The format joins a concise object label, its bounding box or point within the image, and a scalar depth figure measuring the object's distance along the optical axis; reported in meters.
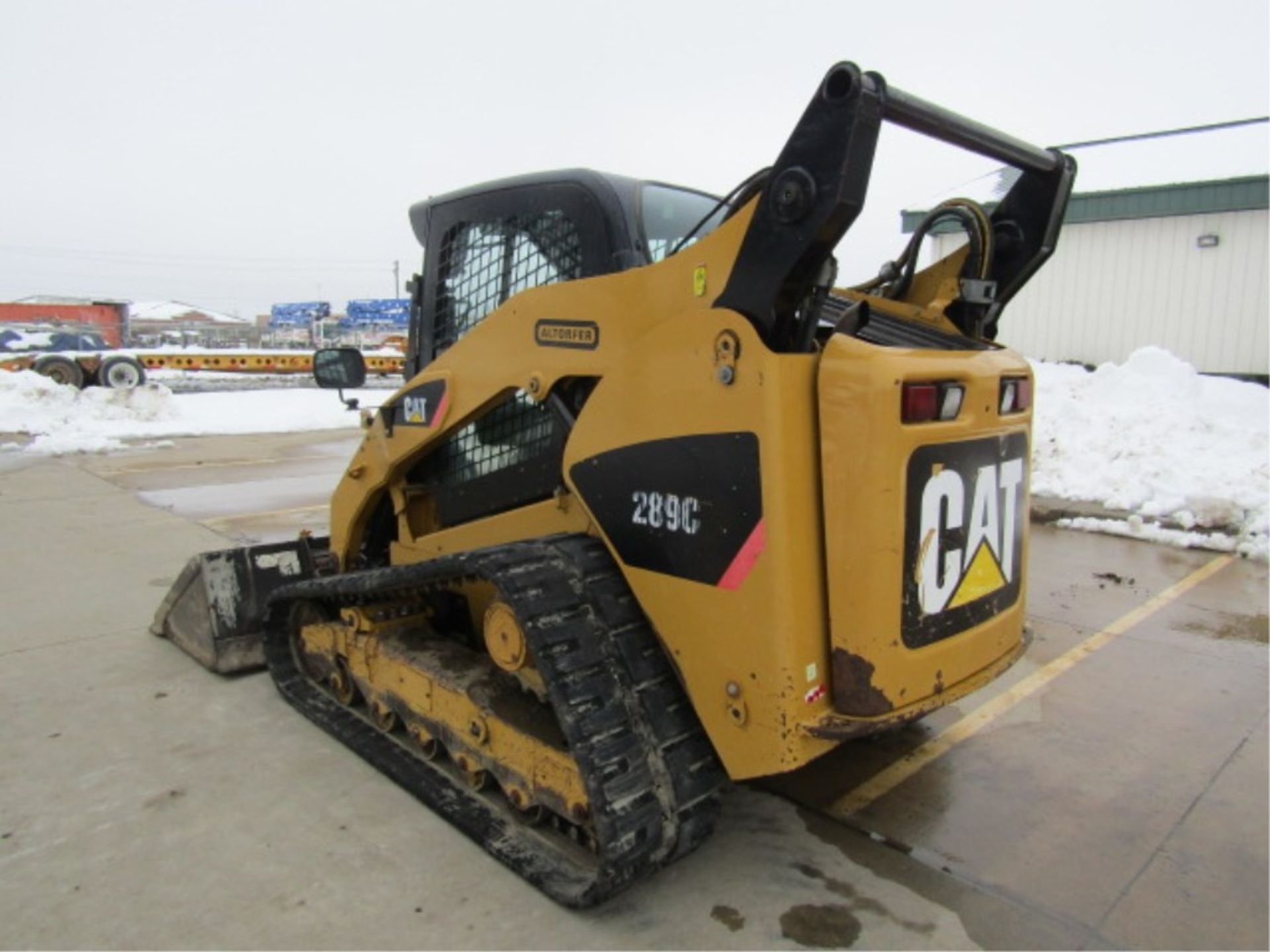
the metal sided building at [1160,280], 14.10
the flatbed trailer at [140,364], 19.88
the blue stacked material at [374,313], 44.41
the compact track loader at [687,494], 2.31
